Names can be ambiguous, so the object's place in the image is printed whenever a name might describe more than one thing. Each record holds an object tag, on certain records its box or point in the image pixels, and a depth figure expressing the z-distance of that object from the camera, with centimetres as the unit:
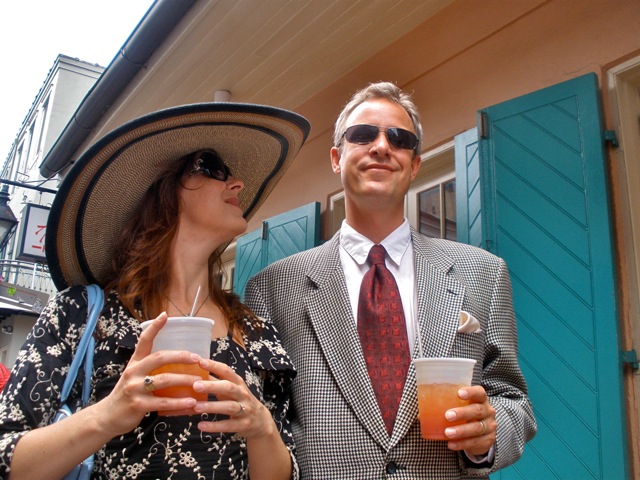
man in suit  160
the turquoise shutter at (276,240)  500
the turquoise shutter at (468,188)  352
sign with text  830
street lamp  739
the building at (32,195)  841
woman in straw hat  118
